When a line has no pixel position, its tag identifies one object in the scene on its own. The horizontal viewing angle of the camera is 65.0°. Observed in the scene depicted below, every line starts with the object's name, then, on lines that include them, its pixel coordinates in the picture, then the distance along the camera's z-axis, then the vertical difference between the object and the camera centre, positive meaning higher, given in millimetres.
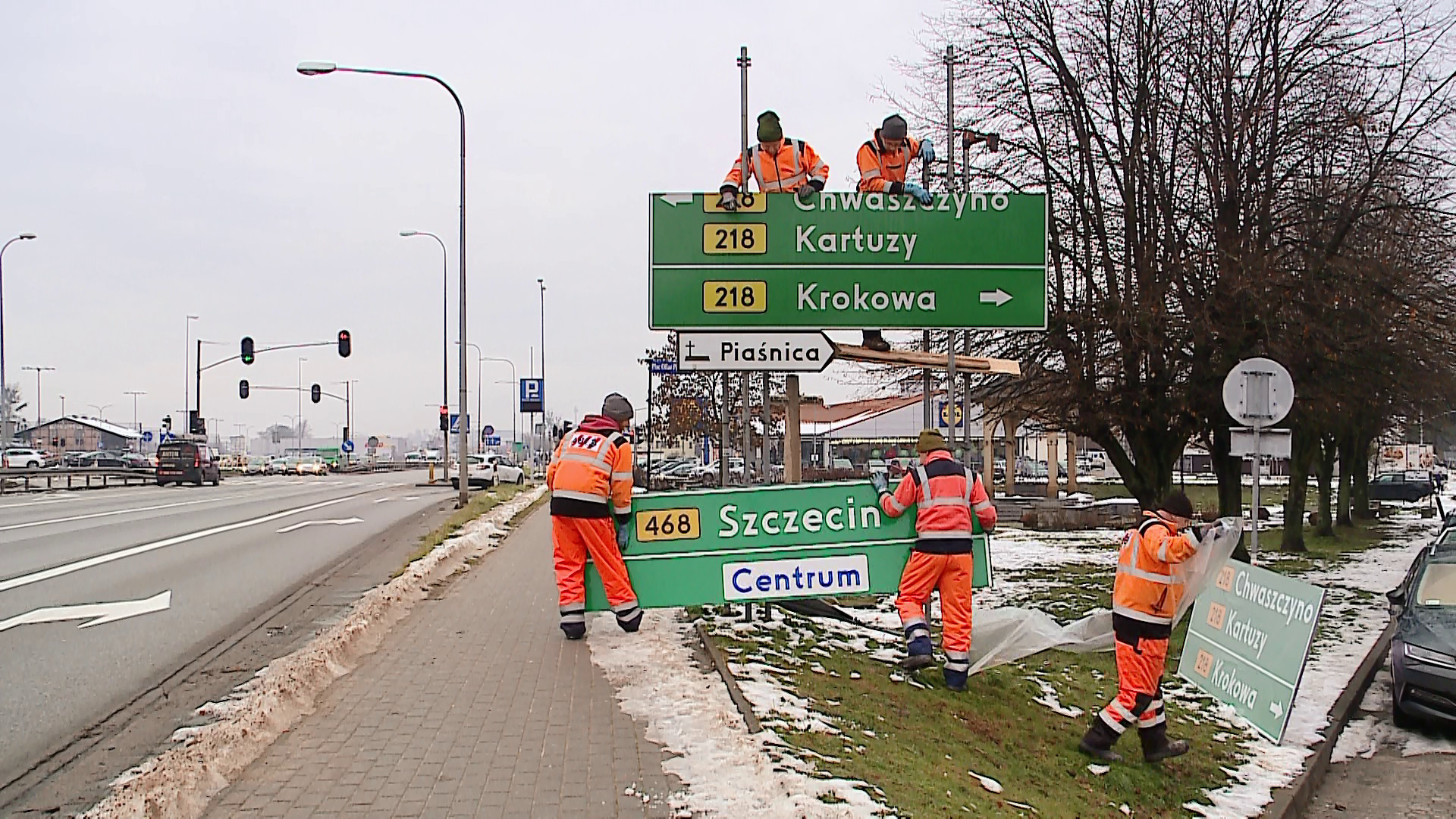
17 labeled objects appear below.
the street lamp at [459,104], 21469 +7104
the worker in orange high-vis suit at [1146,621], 6664 -1059
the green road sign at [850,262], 9945 +1604
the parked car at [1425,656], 9031 -1741
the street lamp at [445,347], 40875 +3617
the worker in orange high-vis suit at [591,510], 8375 -472
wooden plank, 10383 +786
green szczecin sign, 8719 -759
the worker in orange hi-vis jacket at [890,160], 10047 +2538
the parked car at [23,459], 64219 -541
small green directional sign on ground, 7520 -1394
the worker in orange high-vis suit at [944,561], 8016 -824
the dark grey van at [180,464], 47656 -639
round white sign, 11055 +494
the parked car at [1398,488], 52875 -2133
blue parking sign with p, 41406 +1848
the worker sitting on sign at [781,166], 9977 +2455
